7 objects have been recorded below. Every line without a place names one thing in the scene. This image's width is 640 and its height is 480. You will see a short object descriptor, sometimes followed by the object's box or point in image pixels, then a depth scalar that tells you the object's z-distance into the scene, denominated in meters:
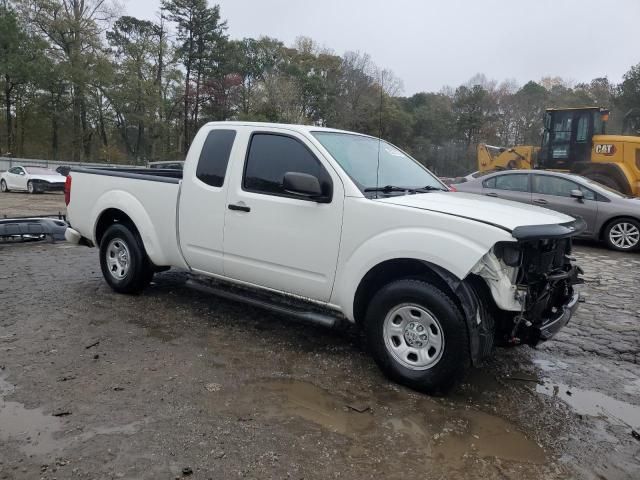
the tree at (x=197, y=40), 43.47
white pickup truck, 3.40
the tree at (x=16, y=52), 33.59
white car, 20.80
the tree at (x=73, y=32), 36.06
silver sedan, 9.66
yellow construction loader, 14.16
